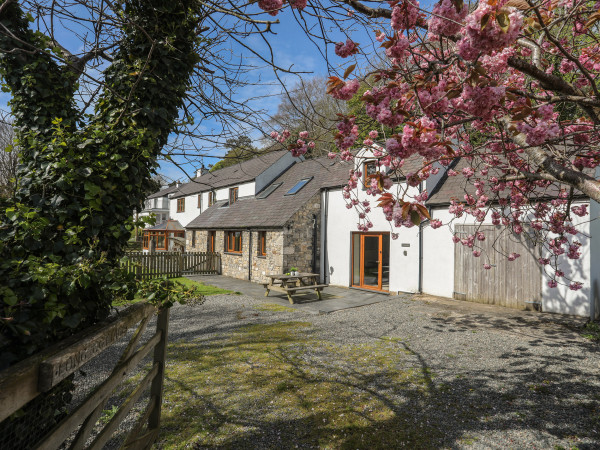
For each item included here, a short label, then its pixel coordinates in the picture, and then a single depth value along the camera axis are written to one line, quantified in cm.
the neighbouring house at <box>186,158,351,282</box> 1480
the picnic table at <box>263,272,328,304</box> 1145
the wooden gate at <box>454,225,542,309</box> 988
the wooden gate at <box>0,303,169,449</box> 138
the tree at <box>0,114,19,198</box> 1076
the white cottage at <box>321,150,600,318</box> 926
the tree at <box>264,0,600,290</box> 250
